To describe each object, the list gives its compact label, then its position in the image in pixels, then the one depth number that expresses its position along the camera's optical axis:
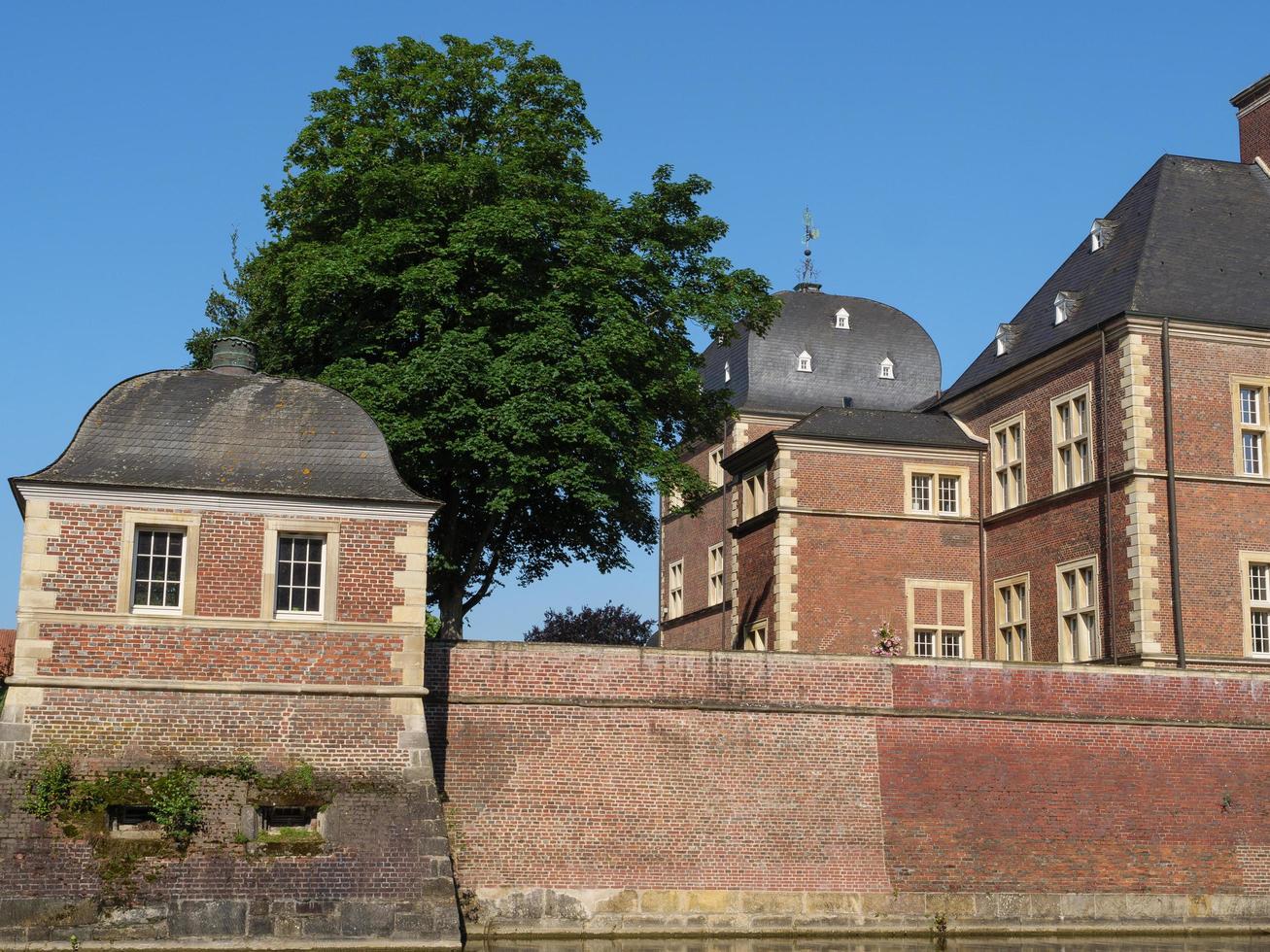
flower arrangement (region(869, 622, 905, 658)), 28.41
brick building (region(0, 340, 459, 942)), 19.50
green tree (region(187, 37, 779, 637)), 28.33
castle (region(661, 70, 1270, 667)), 30.08
